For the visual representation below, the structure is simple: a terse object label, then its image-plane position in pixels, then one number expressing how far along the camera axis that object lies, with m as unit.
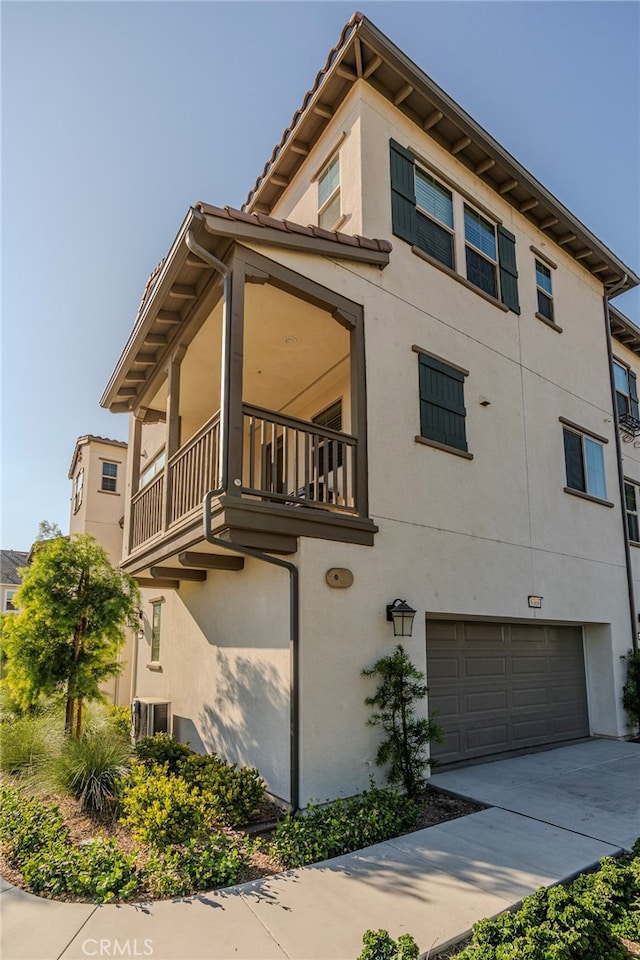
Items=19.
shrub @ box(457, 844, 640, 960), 3.50
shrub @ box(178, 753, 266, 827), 5.80
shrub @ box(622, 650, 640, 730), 10.91
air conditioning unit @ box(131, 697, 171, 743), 9.77
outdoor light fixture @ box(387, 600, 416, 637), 7.06
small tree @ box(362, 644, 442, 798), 6.70
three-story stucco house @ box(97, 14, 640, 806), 6.59
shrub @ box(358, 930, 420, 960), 3.47
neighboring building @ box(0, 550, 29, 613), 39.88
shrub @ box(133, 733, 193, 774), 7.90
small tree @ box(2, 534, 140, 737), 7.93
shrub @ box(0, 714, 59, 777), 7.20
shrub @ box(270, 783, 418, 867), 5.07
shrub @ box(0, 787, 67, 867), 5.00
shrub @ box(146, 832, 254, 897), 4.38
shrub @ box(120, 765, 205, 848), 5.07
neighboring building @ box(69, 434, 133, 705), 16.53
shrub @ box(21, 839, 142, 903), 4.33
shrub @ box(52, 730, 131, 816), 6.39
